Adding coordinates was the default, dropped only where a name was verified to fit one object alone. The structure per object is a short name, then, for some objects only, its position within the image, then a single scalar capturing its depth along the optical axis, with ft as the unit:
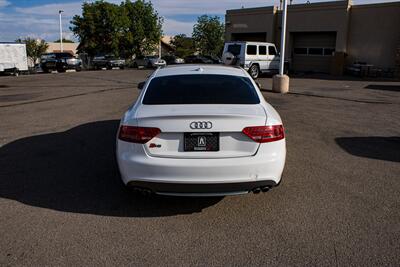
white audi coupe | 12.69
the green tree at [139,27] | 160.95
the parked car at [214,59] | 120.98
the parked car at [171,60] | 145.28
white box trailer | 89.04
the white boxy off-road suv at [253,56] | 74.13
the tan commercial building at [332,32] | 88.99
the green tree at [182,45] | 209.46
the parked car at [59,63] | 110.11
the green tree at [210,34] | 200.44
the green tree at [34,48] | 225.15
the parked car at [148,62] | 139.85
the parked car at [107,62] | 129.39
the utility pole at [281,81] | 51.83
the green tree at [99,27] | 155.63
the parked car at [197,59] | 120.16
